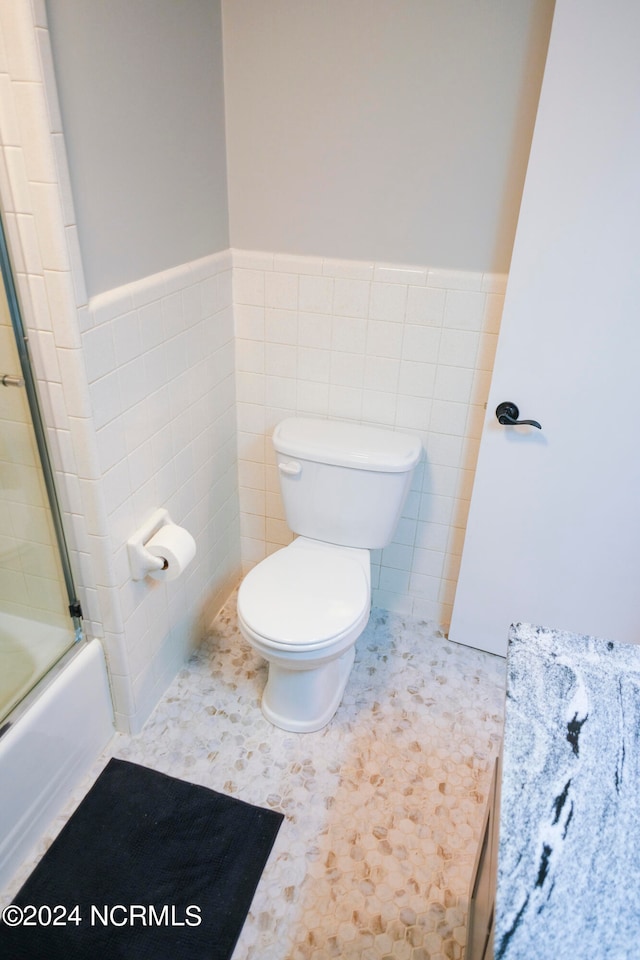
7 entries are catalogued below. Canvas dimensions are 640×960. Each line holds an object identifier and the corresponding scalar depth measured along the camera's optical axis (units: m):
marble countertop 0.71
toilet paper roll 1.66
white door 1.42
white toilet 1.67
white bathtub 1.45
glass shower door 1.43
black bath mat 1.37
